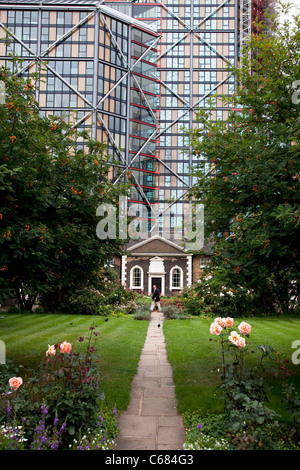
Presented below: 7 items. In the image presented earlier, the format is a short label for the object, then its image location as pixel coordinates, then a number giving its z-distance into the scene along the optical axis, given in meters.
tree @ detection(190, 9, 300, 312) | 6.88
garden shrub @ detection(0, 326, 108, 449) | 4.77
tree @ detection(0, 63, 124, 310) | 6.69
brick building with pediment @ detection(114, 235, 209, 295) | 36.38
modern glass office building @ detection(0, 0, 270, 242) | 57.91
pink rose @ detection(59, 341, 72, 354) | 5.19
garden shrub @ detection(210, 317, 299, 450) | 4.52
